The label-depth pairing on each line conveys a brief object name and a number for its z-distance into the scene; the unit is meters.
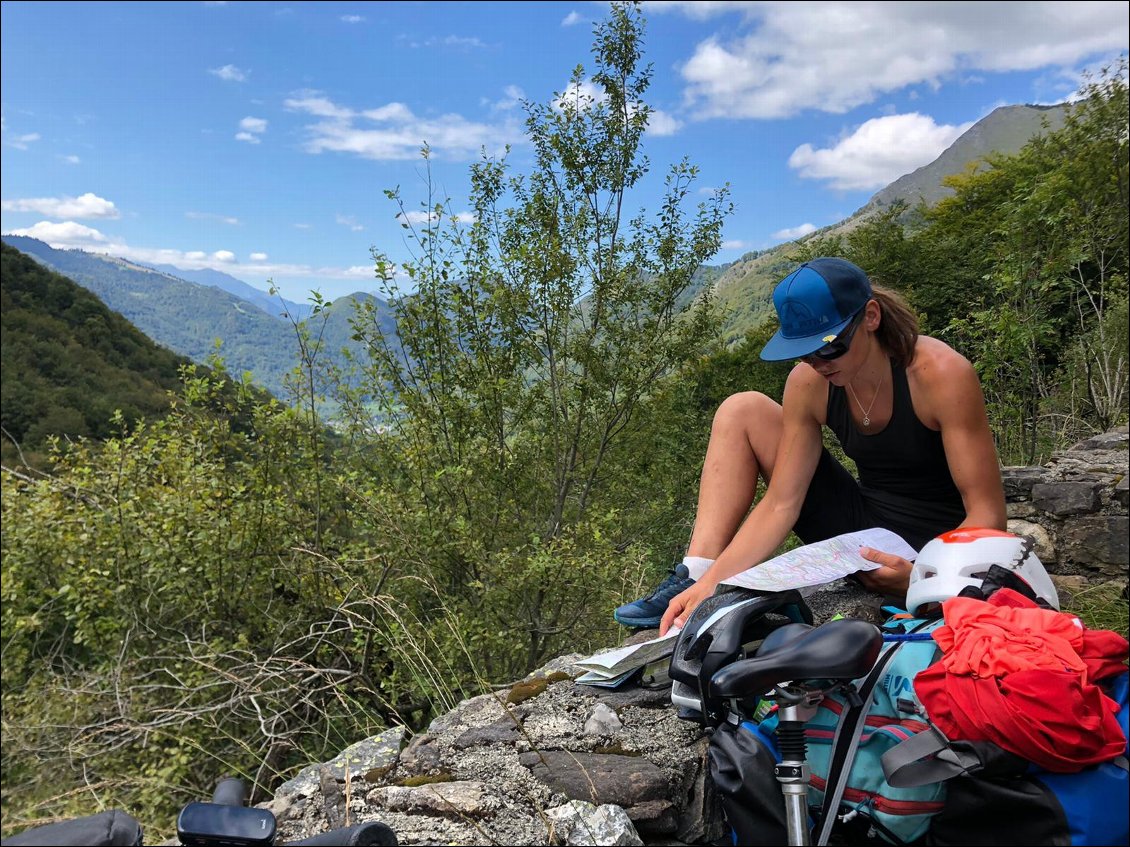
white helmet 1.82
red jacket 1.23
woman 2.30
